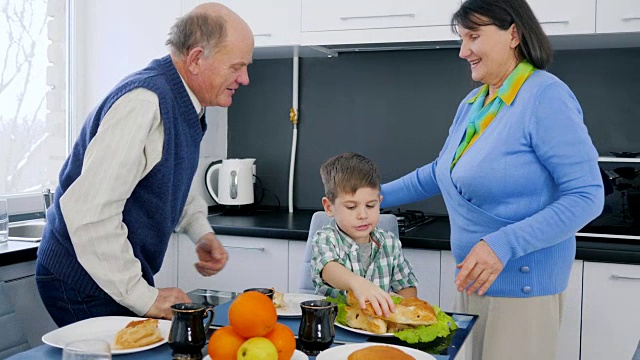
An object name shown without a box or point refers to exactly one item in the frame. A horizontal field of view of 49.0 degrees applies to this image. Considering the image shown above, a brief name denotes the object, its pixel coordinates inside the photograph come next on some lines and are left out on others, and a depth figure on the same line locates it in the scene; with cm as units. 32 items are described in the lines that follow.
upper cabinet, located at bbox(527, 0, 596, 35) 247
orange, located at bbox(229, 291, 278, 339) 116
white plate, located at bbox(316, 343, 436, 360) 130
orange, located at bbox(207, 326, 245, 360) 117
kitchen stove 271
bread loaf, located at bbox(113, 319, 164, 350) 132
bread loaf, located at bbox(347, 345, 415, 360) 123
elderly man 148
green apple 114
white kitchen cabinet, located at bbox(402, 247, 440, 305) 252
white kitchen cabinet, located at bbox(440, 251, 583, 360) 236
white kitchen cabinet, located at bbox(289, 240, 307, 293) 271
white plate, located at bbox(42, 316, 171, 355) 134
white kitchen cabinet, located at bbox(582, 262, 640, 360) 231
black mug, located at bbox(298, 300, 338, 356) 134
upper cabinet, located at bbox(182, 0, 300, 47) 288
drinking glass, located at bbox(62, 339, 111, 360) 89
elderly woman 162
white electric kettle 318
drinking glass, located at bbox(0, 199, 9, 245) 233
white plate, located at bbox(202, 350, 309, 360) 127
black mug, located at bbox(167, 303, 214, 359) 126
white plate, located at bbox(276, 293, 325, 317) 161
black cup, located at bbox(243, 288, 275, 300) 152
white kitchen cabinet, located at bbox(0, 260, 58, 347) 219
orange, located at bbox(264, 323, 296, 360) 119
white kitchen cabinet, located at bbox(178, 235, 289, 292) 274
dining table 131
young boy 184
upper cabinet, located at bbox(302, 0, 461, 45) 267
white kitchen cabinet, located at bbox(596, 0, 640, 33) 241
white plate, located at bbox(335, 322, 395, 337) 145
